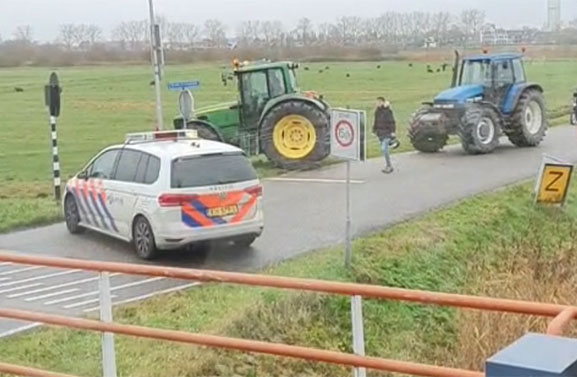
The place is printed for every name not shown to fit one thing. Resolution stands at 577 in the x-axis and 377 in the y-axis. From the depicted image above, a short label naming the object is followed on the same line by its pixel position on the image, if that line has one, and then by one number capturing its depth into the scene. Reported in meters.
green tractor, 18.88
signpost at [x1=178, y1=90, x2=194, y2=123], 18.45
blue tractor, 21.12
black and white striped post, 16.19
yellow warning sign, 16.25
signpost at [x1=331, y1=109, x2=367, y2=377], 11.48
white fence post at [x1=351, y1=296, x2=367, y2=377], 3.95
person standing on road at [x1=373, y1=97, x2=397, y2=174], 19.05
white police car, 11.49
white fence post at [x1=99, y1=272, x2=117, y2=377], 4.38
